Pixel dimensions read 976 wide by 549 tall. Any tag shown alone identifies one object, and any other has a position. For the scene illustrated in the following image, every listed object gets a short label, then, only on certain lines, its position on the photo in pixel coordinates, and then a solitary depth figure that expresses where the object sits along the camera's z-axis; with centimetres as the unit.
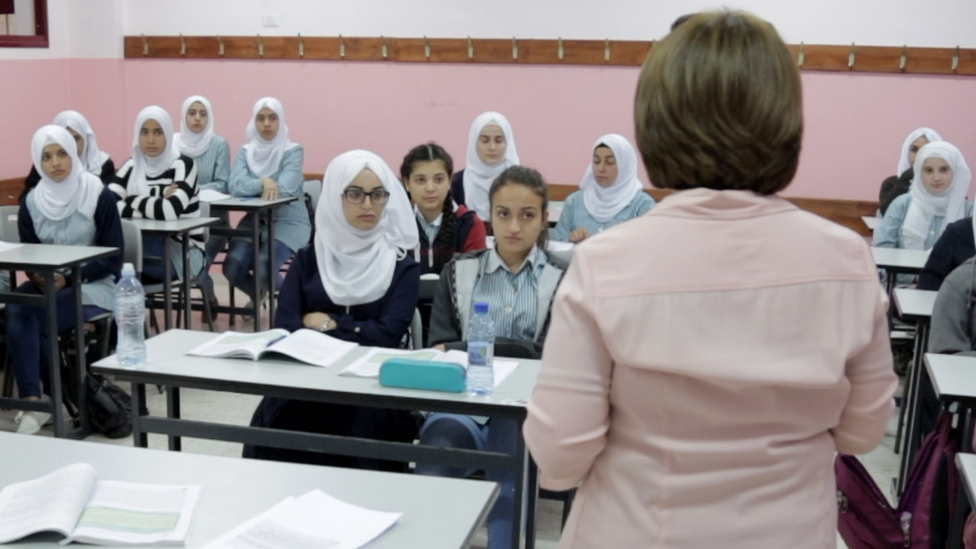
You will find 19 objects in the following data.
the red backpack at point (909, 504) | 212
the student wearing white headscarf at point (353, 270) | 298
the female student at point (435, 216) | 394
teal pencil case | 230
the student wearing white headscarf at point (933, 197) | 501
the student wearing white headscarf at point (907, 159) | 565
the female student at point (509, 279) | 288
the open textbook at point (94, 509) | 152
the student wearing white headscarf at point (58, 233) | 388
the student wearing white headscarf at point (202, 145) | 608
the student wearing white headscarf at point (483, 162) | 536
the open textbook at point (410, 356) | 244
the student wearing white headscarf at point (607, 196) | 489
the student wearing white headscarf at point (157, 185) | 475
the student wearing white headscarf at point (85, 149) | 543
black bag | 380
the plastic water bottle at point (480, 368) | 231
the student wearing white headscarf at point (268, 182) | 538
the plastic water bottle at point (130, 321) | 253
